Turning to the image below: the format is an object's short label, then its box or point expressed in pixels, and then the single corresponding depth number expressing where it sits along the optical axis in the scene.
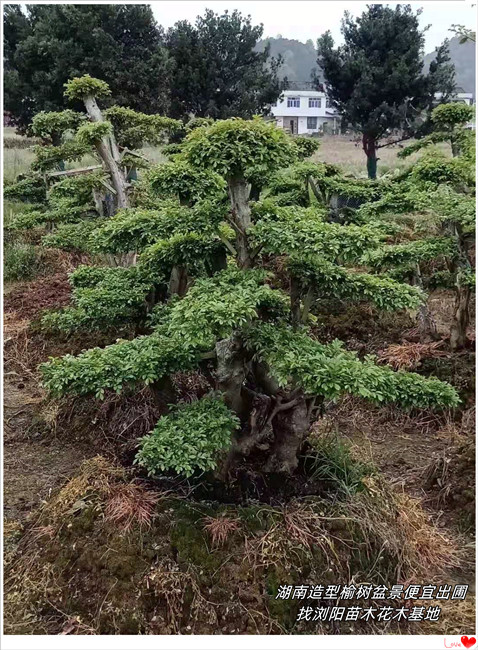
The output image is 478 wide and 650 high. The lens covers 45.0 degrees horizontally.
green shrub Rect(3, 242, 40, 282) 5.82
